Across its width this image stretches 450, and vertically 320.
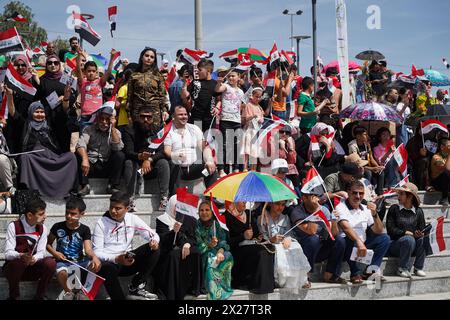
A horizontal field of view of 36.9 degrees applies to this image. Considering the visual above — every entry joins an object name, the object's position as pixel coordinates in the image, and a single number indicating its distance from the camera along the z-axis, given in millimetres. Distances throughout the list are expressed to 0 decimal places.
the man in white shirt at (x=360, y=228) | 8812
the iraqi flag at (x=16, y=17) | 12036
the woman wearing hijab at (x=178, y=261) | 7555
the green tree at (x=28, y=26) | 44344
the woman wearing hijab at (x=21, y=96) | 9641
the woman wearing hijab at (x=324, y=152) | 11094
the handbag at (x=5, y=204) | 8507
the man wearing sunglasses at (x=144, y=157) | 9375
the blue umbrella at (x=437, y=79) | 18703
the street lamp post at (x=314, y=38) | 14008
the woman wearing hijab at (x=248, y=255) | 7934
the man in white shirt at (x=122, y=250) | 7273
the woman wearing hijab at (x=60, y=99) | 9695
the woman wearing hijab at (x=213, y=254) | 7723
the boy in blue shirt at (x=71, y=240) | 7172
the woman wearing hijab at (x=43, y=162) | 8883
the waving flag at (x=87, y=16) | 12230
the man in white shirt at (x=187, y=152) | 9617
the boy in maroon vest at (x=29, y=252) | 6961
